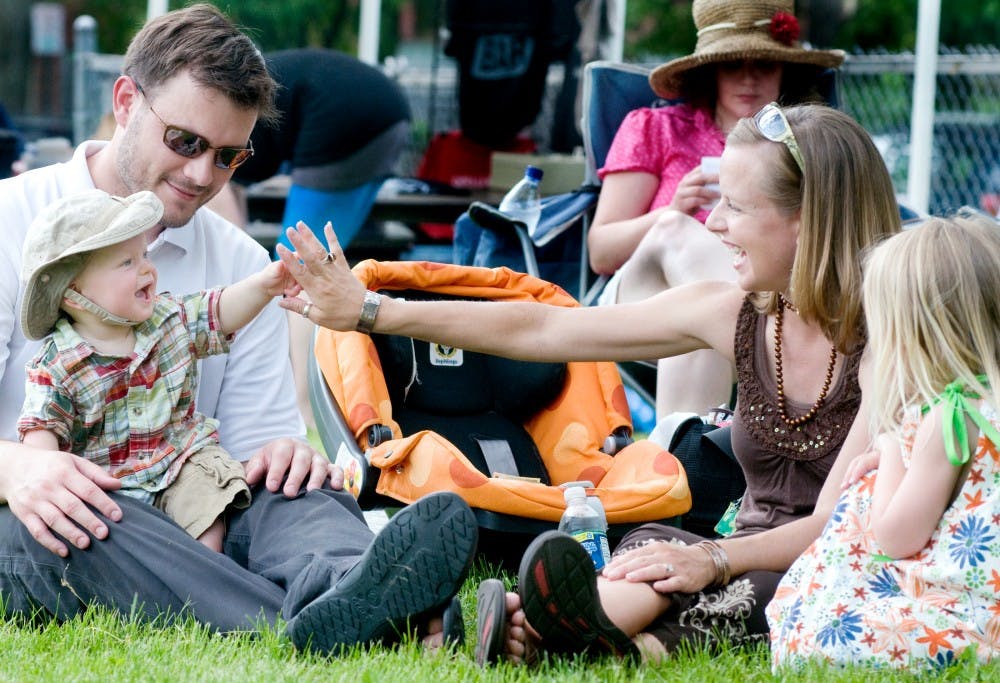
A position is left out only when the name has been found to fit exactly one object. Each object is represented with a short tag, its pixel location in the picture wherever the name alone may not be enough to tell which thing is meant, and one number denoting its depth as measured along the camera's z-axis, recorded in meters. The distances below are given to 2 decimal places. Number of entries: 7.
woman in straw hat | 10.20
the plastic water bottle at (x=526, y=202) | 10.48
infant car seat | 6.82
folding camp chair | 10.45
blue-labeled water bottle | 6.47
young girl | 5.11
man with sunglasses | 5.33
